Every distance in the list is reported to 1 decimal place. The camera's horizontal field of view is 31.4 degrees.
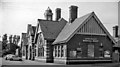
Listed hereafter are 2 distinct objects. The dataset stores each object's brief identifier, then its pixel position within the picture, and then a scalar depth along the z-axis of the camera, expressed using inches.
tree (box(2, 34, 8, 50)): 3521.7
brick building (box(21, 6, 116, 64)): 1269.7
